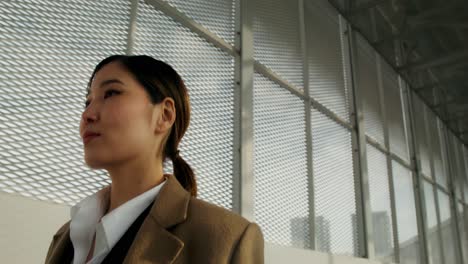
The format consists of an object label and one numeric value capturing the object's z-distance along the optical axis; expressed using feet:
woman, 3.69
